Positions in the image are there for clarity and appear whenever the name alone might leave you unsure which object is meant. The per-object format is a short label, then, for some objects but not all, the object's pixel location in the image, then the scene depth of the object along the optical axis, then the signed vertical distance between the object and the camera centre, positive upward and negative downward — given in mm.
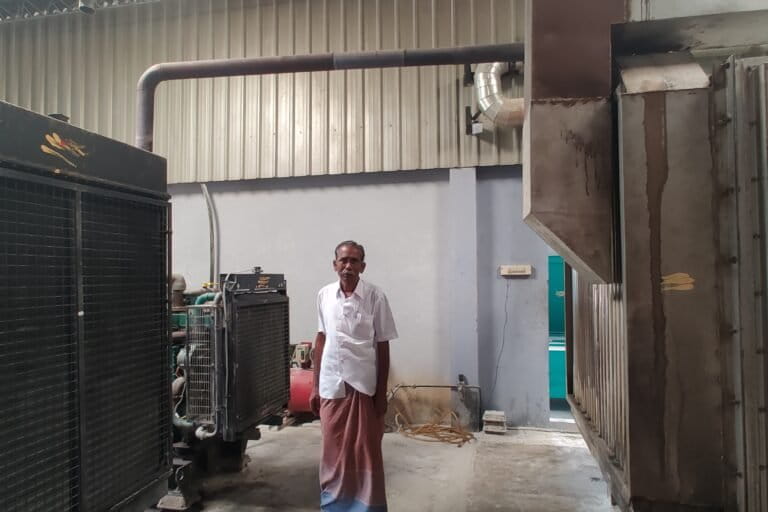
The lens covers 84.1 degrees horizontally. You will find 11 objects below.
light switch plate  5212 -64
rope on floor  4744 -1935
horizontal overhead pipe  3844 +1947
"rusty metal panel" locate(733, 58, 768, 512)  1623 +24
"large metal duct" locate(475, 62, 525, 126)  4996 +1970
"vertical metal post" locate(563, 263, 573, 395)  3525 -521
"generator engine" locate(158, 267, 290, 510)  3197 -877
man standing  2844 -825
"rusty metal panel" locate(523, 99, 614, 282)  1890 +374
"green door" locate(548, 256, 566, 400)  5410 -919
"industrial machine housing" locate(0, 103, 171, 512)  1593 -220
